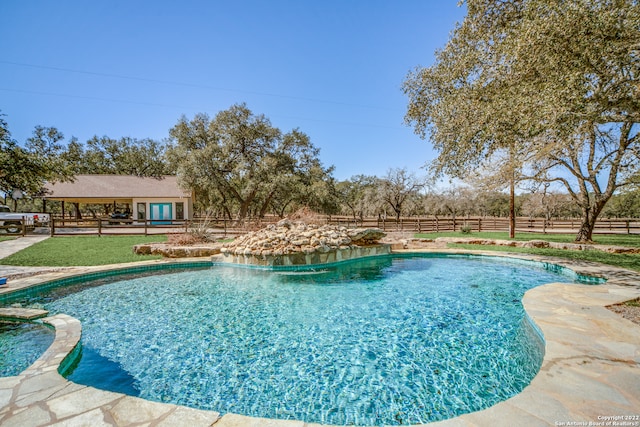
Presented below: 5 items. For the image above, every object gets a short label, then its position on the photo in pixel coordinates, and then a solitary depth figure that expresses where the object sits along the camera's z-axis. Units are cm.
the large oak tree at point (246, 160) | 1981
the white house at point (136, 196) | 2195
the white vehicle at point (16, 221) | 1580
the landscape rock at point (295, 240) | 833
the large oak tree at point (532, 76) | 456
